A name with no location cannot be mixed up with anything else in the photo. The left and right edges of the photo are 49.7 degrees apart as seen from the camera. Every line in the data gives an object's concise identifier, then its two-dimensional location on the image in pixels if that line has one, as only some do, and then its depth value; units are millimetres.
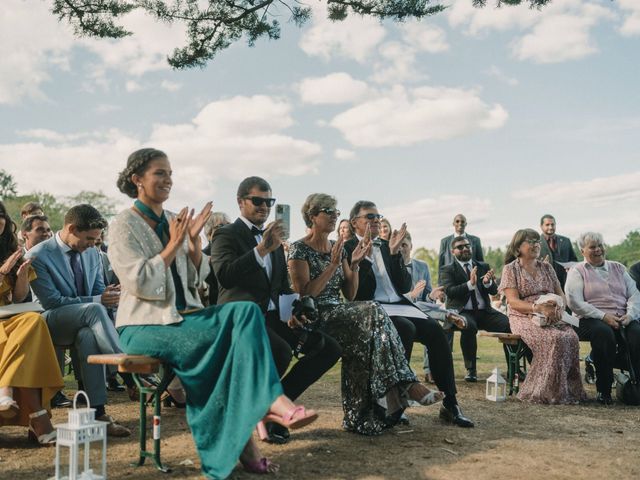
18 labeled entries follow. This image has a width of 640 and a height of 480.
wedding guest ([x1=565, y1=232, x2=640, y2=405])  7410
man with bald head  10891
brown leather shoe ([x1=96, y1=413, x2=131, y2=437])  5285
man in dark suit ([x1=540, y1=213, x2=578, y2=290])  11266
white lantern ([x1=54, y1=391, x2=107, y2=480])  3838
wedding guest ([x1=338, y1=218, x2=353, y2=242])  9086
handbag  7195
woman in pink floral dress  7277
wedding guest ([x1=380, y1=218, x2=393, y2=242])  9539
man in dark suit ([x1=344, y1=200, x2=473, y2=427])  5930
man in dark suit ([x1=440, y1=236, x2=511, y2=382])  8562
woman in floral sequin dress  5363
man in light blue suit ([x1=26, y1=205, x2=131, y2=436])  5441
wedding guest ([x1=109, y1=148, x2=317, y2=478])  3873
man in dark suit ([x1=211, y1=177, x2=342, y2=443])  5094
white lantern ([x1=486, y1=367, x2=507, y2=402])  7172
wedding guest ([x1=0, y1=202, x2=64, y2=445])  4918
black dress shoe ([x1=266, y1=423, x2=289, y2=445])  5047
